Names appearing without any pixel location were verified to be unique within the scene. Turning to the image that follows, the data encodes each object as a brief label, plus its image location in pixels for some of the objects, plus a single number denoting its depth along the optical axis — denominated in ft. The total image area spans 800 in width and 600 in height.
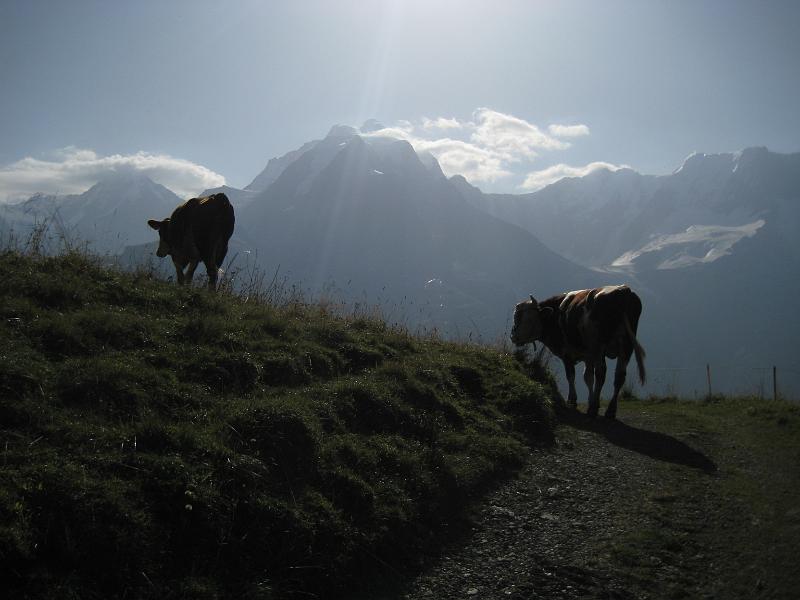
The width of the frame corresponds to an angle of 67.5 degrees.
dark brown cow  45.34
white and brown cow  40.83
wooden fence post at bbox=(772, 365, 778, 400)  47.58
